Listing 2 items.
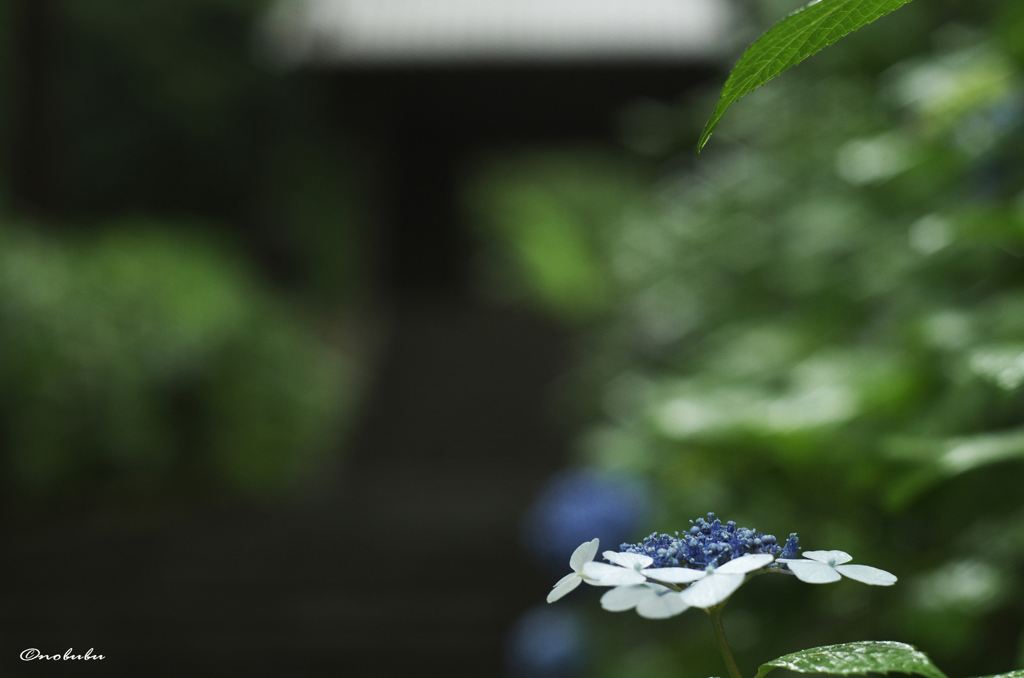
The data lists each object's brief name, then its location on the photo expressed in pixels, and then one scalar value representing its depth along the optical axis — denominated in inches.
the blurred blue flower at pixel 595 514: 93.6
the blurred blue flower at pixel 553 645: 109.9
